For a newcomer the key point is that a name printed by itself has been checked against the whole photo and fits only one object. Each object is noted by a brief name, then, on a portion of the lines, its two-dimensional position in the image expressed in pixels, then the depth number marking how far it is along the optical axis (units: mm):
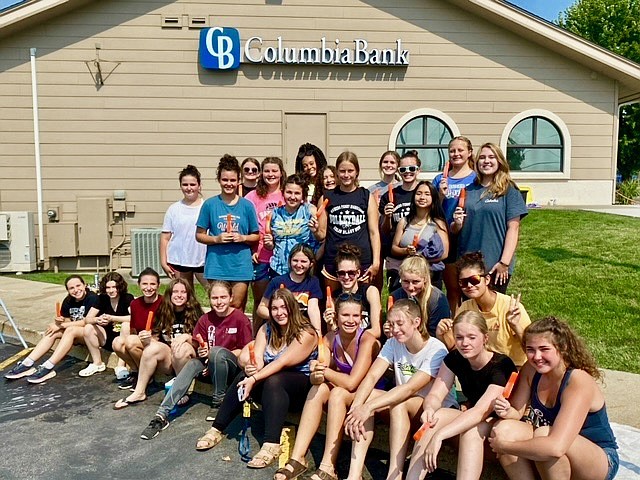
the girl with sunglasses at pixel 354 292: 3871
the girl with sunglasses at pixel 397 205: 4531
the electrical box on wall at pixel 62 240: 10422
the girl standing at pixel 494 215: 4156
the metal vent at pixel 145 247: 10266
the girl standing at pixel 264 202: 4859
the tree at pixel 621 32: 33875
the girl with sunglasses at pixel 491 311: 3340
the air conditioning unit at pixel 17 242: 10188
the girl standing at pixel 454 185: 4422
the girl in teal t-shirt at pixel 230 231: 4738
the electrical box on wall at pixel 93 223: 10391
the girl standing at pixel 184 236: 5102
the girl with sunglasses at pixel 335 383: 3283
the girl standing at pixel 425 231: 4242
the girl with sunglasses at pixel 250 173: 5383
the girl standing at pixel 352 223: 4457
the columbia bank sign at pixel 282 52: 10297
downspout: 10117
